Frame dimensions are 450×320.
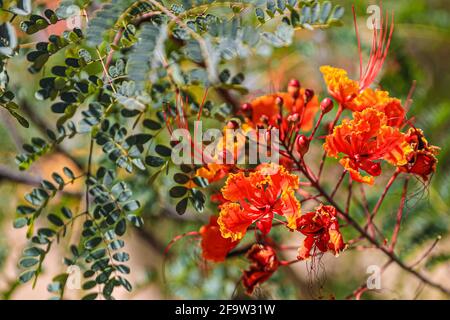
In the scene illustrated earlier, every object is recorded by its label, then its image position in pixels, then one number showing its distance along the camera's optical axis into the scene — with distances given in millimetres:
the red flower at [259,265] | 446
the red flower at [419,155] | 428
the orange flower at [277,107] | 449
